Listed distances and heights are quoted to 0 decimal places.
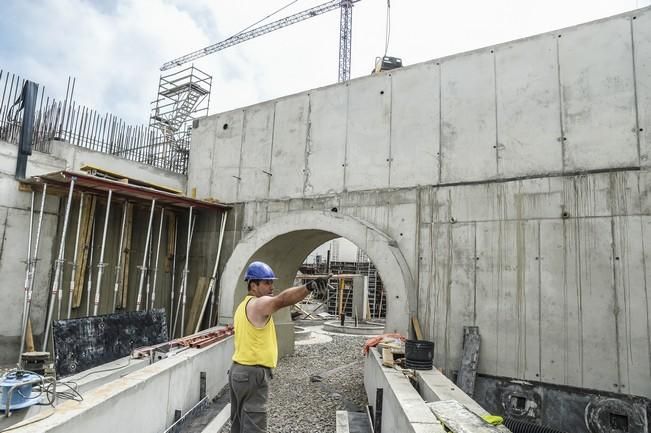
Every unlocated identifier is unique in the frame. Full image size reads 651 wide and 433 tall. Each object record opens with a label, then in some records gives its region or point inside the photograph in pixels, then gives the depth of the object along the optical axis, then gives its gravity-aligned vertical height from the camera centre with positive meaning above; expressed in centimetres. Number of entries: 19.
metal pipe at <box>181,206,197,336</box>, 974 -24
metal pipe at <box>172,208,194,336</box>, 977 -66
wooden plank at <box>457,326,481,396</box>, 639 -131
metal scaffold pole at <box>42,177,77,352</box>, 727 -24
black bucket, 548 -107
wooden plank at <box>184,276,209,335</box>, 985 -97
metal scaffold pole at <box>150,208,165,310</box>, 931 +32
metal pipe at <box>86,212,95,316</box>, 859 -10
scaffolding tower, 2039 +812
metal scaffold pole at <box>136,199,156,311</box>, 871 -18
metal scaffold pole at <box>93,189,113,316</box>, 786 -18
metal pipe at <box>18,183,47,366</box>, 757 -29
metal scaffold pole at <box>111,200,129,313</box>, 877 -12
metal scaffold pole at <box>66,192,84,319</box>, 779 -11
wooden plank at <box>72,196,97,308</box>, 847 +25
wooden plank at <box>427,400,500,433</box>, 308 -114
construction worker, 334 -82
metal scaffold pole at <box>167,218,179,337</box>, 999 -48
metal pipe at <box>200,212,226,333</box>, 966 -48
